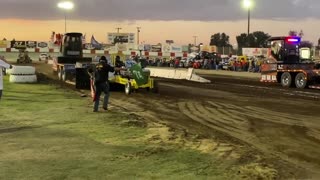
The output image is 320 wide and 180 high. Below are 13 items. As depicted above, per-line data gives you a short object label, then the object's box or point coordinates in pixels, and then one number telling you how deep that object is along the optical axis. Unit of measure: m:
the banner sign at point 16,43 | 73.76
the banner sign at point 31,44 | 78.31
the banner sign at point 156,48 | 81.25
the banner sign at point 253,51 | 68.75
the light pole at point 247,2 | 64.25
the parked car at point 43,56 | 82.04
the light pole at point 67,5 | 56.34
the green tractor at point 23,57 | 61.61
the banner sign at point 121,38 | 130.50
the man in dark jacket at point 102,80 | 15.98
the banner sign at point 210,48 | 85.06
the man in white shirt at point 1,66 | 14.03
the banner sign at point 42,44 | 78.00
